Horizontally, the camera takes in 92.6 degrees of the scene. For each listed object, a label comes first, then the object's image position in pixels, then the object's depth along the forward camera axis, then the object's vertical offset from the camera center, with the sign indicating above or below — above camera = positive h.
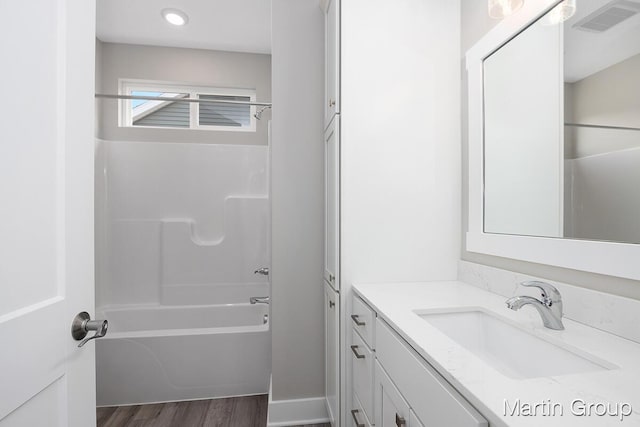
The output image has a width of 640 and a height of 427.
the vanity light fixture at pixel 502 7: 1.15 +0.80
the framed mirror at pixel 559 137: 0.79 +0.25
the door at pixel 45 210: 0.58 +0.00
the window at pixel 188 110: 2.84 +0.97
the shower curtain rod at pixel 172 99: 2.06 +0.78
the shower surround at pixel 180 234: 2.48 -0.19
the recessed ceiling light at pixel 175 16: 2.28 +1.50
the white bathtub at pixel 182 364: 1.87 -0.96
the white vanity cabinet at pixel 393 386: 0.61 -0.45
